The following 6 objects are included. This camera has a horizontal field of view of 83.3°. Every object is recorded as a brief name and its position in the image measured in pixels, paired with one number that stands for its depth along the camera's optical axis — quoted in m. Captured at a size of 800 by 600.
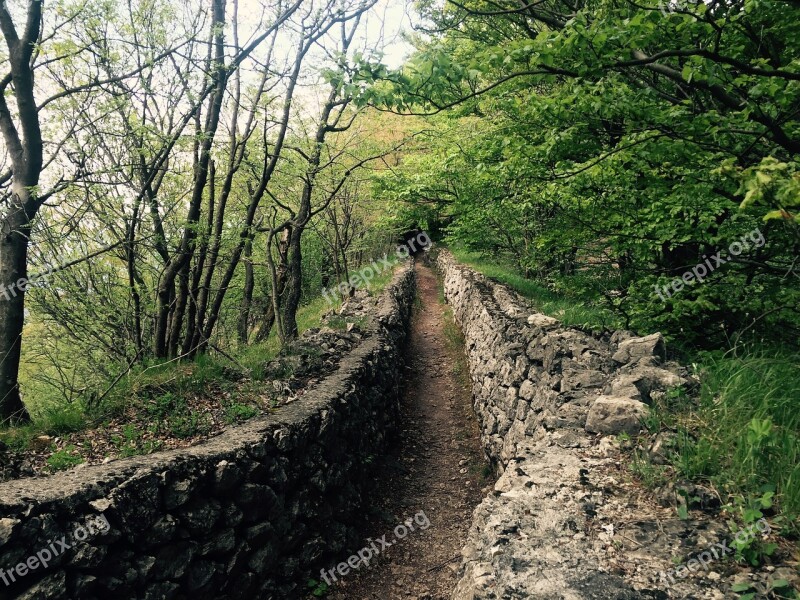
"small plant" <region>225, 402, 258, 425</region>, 5.34
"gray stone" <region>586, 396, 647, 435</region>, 3.84
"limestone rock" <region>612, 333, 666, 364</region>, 4.69
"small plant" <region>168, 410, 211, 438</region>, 5.01
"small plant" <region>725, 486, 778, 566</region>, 2.40
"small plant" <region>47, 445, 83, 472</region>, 4.02
